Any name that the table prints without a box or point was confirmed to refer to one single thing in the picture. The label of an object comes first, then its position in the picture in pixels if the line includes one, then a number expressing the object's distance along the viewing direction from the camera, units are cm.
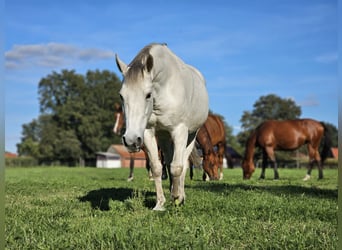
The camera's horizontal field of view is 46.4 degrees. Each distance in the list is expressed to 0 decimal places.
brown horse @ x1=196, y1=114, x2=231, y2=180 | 1051
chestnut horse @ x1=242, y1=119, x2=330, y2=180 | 1595
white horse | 434
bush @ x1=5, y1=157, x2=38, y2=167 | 5991
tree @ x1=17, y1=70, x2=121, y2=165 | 6062
